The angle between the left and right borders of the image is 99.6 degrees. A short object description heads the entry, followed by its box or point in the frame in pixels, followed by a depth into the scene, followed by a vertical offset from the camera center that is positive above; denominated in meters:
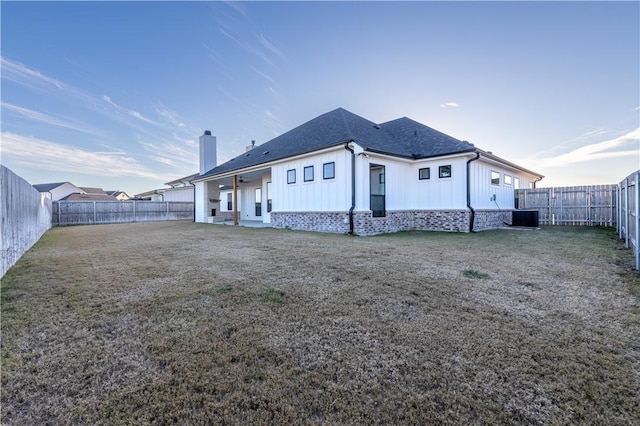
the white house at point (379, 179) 11.06 +1.41
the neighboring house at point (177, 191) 33.72 +2.77
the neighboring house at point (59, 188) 38.92 +3.73
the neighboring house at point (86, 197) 40.60 +2.61
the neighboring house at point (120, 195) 51.67 +3.55
